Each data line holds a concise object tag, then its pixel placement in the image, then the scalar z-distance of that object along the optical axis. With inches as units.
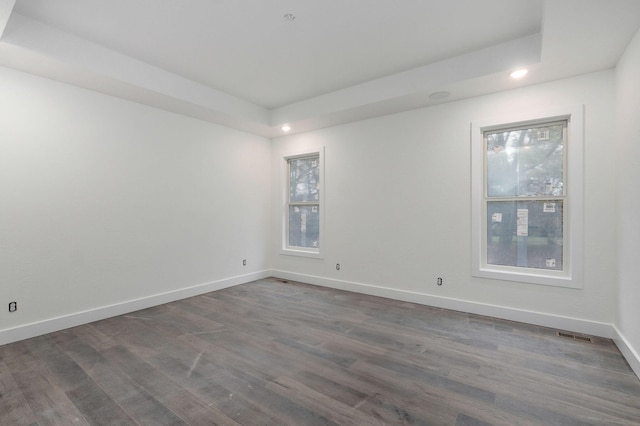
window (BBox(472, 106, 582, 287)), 124.9
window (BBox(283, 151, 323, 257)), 206.8
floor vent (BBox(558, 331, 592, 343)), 113.8
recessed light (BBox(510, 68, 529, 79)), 119.0
